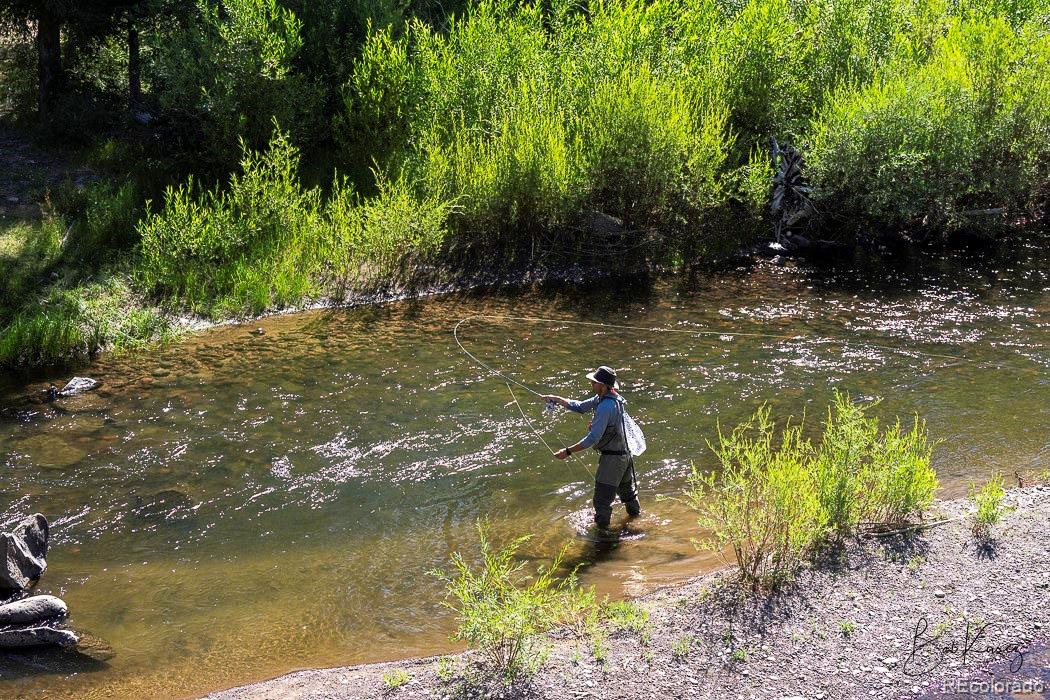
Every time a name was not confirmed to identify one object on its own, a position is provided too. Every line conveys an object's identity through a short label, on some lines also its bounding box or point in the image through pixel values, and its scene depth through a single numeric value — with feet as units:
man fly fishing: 30.96
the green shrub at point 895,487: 28.12
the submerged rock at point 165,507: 33.68
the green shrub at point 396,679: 23.57
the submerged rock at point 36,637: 26.21
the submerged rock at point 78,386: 42.96
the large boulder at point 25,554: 28.53
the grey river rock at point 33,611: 26.82
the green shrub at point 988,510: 27.89
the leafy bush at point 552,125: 57.47
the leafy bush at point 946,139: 56.54
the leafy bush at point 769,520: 26.11
